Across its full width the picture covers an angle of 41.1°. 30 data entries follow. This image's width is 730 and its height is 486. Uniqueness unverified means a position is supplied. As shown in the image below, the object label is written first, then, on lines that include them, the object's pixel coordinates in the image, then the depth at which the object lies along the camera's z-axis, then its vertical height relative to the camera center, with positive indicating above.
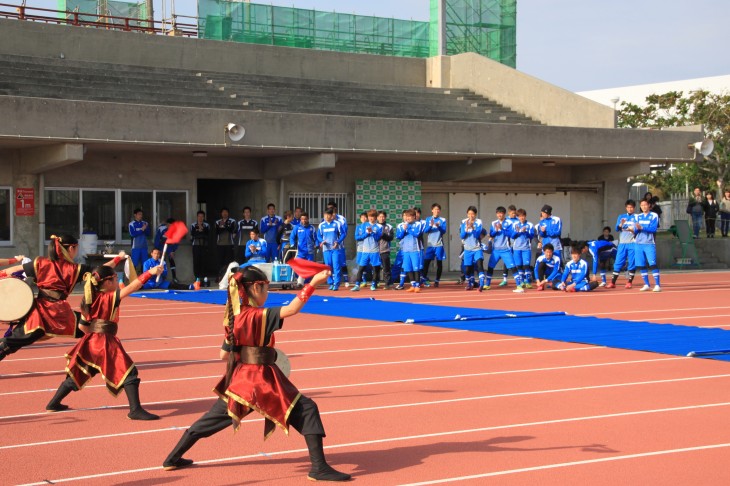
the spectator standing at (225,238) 24.48 -0.32
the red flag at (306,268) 6.40 -0.28
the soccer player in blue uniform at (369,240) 22.64 -0.36
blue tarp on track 12.43 -1.52
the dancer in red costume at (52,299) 9.82 -0.74
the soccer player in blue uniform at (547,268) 22.38 -1.02
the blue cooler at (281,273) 22.53 -1.11
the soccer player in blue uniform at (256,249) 23.28 -0.57
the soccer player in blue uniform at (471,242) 22.50 -0.42
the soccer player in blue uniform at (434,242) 23.16 -0.43
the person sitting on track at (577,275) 21.61 -1.15
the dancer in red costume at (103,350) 8.21 -1.06
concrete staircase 24.69 +3.78
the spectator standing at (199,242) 24.11 -0.40
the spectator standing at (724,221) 31.36 +0.05
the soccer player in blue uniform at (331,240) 22.50 -0.35
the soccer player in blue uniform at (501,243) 22.67 -0.45
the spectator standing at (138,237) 23.34 -0.26
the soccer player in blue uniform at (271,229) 24.02 -0.09
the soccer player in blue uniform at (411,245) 22.39 -0.48
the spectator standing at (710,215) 31.11 +0.25
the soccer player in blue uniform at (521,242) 22.56 -0.42
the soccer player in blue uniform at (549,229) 22.28 -0.12
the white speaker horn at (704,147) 29.19 +2.27
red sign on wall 22.55 +0.60
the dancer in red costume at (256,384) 6.28 -1.05
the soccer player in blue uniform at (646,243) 21.16 -0.44
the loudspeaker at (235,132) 22.52 +2.17
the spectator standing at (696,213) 31.58 +0.32
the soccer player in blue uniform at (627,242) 21.56 -0.42
